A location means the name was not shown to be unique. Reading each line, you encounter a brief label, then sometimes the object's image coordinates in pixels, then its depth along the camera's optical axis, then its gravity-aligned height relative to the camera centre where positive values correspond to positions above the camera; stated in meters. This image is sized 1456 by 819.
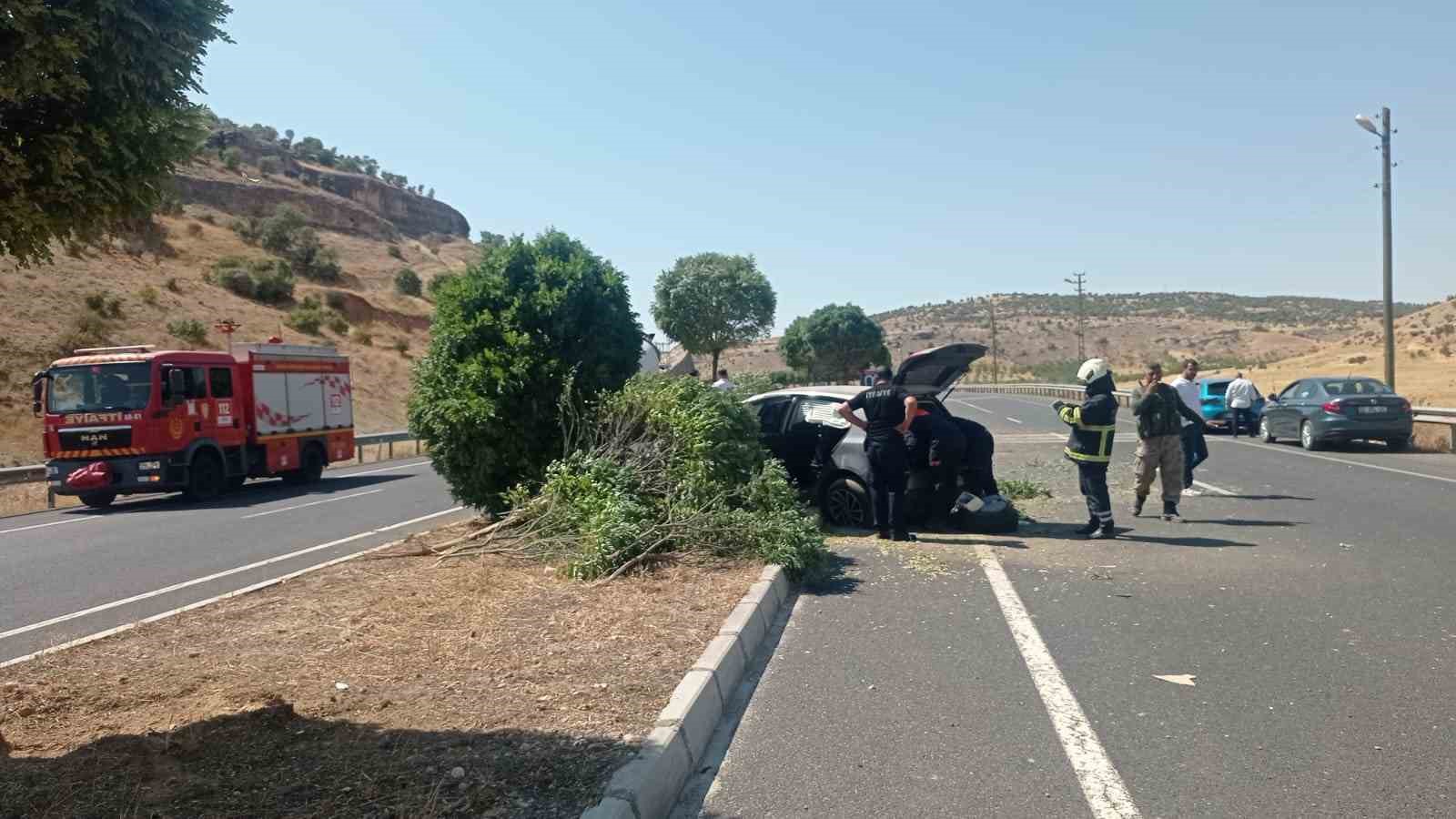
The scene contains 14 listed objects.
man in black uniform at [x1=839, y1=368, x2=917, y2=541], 9.99 -0.81
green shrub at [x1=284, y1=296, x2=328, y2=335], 49.75 +3.07
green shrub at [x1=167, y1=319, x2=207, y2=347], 40.25 +2.04
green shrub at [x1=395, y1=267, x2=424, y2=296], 65.00 +5.83
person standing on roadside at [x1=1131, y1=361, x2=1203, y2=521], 11.66 -0.95
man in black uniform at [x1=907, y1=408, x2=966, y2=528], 10.37 -0.90
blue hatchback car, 26.58 -1.35
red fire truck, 16.78 -0.58
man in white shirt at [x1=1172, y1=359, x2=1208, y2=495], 13.52 -1.13
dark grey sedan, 20.19 -1.31
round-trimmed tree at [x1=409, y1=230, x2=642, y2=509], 10.42 +0.12
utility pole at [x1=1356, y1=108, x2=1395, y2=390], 25.20 +3.59
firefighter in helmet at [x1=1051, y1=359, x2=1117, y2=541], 10.38 -0.92
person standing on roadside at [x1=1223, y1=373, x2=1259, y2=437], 23.44 -1.02
